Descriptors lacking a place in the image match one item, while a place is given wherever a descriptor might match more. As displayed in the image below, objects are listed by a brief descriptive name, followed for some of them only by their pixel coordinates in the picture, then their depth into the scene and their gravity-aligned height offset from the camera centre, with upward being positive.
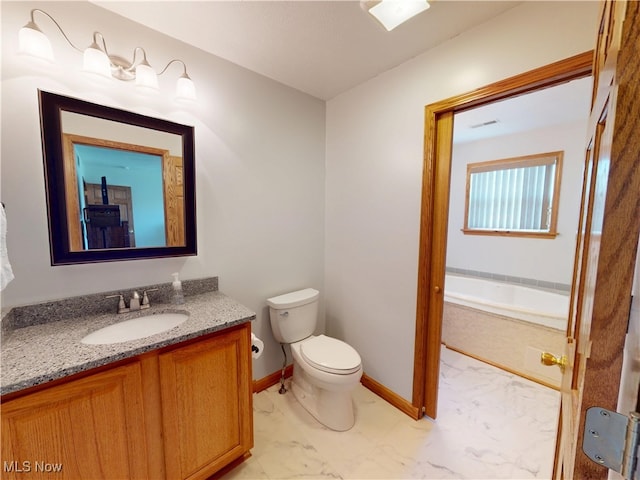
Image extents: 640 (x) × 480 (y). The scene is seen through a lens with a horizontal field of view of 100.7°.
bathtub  2.17 -0.83
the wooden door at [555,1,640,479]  0.34 -0.02
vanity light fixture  1.07 +0.71
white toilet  1.63 -0.92
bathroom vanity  0.86 -0.71
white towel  0.98 -0.18
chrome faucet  1.36 -0.47
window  2.89 +0.27
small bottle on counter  1.50 -0.44
